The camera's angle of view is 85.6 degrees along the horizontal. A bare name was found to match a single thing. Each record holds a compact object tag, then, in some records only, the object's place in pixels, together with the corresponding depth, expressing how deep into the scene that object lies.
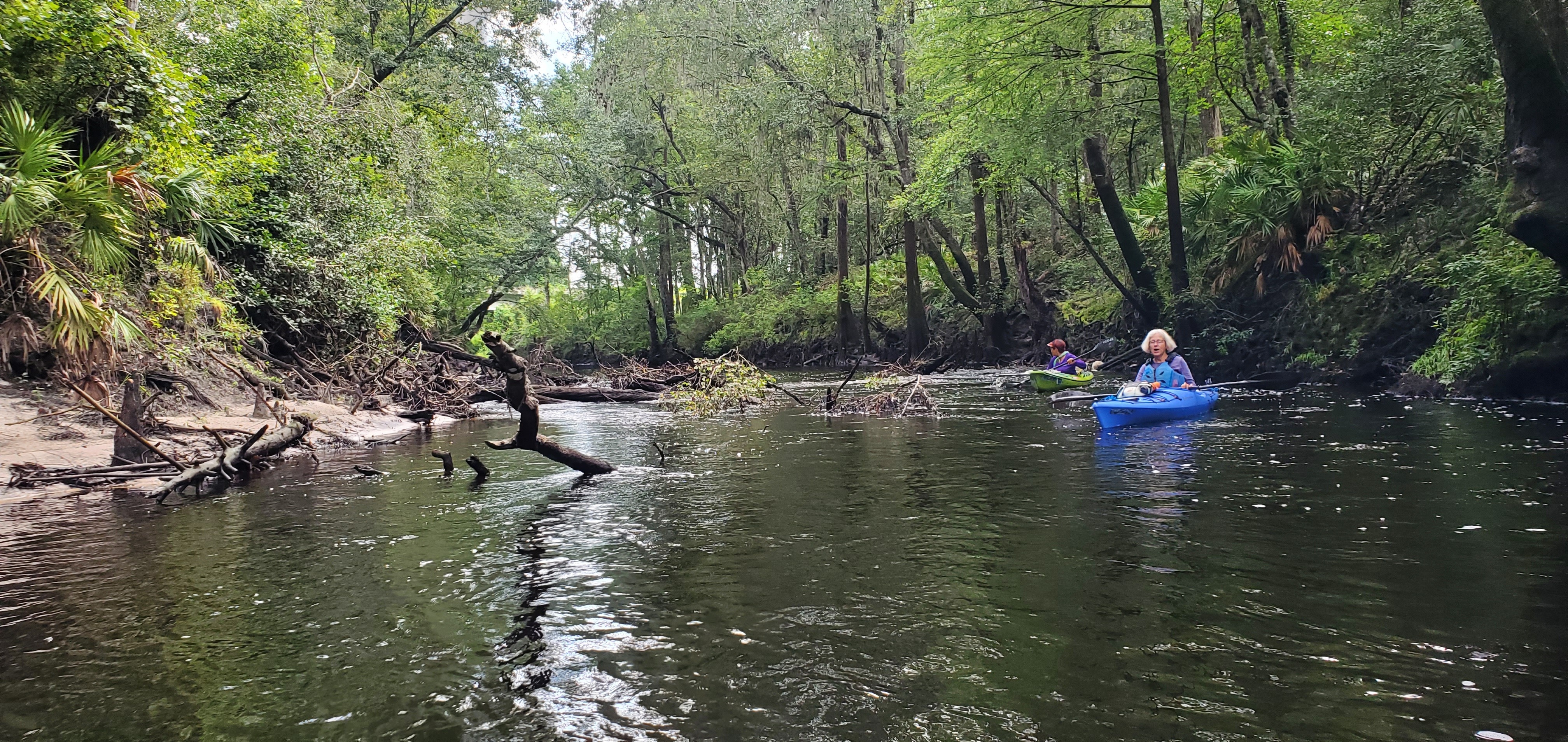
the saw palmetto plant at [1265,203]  17.27
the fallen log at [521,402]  7.21
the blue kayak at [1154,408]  12.59
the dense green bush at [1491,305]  11.56
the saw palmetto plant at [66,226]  7.75
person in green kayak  18.75
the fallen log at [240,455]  8.83
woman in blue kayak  13.67
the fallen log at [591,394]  20.36
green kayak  17.58
